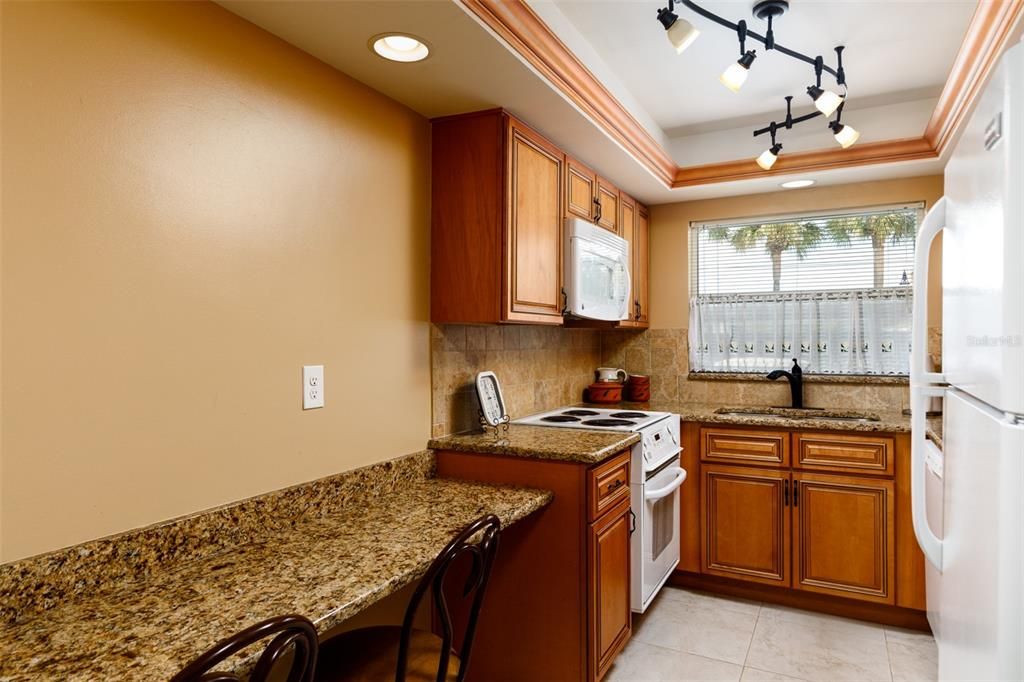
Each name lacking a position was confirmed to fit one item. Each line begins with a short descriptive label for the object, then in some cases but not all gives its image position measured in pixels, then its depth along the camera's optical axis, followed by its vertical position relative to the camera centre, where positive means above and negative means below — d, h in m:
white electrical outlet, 1.78 -0.14
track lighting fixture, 1.76 +0.95
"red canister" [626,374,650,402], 3.76 -0.31
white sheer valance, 3.26 +0.04
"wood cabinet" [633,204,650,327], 3.61 +0.45
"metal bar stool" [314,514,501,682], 1.29 -0.76
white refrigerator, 0.80 -0.09
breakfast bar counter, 1.00 -0.52
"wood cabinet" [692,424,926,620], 2.79 -0.86
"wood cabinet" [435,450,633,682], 2.07 -0.85
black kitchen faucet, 3.38 -0.24
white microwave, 2.62 +0.31
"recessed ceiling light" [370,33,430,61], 1.70 +0.85
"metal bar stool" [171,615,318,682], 0.85 -0.47
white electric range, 2.49 -0.63
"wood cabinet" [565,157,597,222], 2.72 +0.70
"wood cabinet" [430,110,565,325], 2.21 +0.45
